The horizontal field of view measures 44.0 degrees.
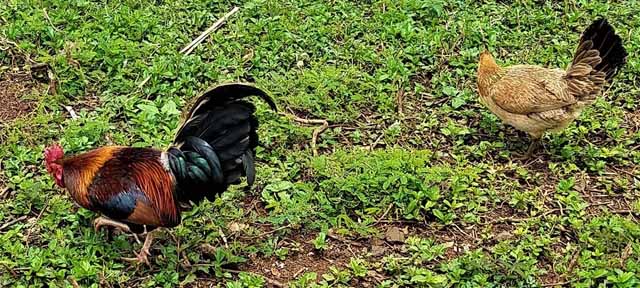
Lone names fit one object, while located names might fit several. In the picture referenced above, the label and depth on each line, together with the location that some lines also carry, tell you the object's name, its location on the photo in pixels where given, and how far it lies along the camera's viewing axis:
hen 5.15
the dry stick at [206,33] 6.41
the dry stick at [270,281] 4.43
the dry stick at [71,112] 5.65
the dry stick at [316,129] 5.52
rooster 4.16
